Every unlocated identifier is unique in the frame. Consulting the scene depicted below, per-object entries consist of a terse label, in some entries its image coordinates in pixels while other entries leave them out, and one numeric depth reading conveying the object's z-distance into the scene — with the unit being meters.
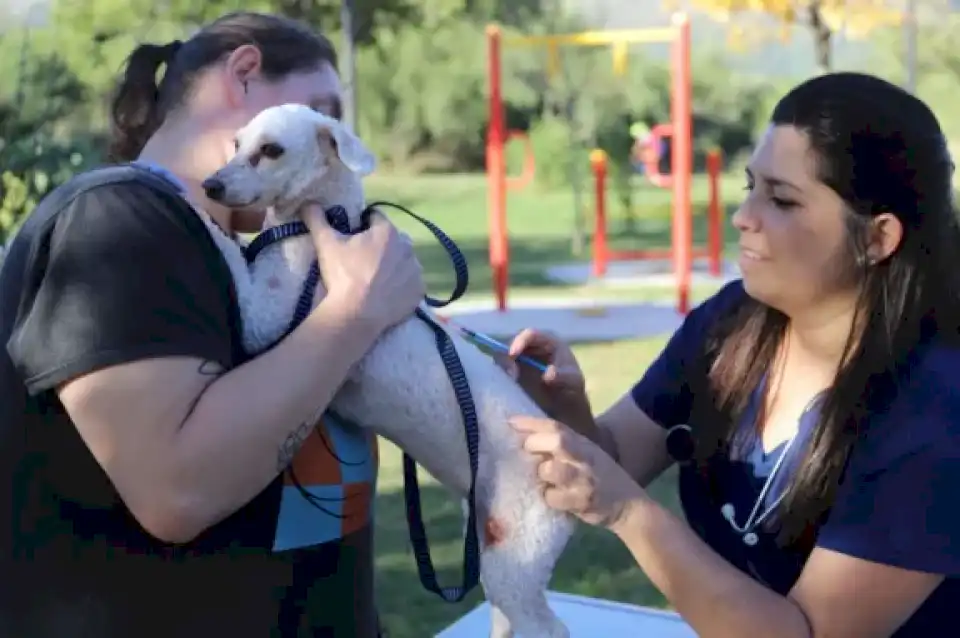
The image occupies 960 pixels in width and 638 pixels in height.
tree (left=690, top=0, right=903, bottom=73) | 15.39
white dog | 1.74
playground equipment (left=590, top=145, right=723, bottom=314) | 11.45
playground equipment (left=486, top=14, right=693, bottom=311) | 9.45
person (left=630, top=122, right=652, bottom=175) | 11.93
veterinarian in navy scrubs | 1.76
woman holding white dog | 1.46
